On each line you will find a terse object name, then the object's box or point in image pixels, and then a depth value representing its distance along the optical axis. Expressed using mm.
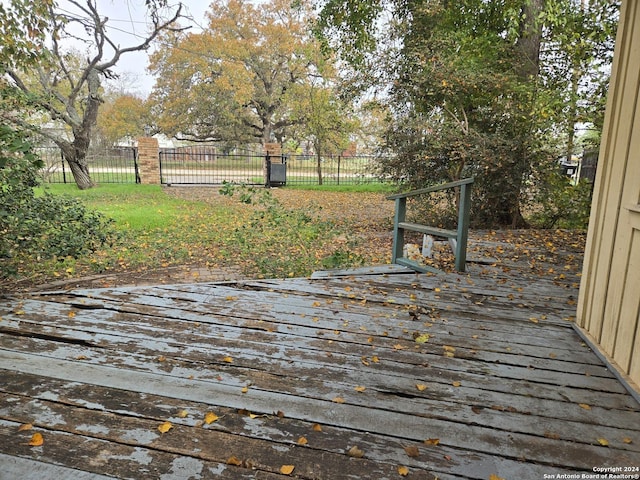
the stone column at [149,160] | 15417
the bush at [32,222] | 4074
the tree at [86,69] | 10141
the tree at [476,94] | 6672
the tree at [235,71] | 21281
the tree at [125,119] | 24672
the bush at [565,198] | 7012
